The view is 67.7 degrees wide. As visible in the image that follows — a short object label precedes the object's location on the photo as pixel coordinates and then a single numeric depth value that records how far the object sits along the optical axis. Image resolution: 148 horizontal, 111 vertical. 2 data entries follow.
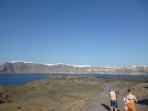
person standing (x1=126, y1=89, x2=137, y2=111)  6.13
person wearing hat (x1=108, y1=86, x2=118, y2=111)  7.79
